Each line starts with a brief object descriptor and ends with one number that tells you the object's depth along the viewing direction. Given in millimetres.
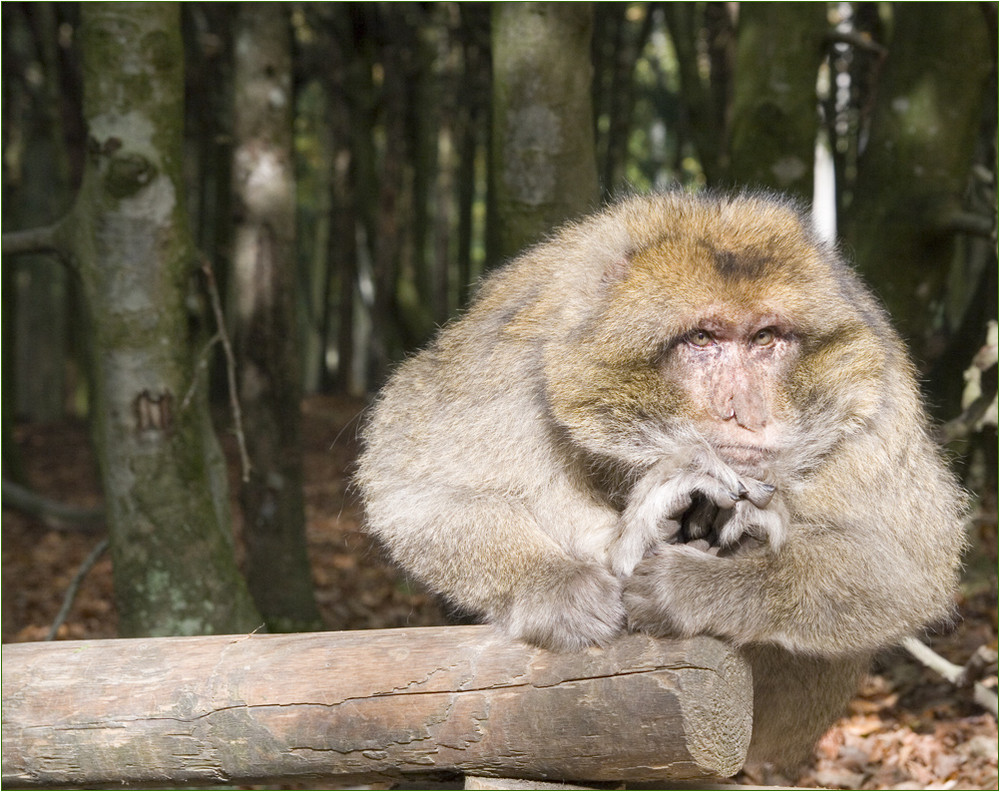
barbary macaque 2711
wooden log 2352
